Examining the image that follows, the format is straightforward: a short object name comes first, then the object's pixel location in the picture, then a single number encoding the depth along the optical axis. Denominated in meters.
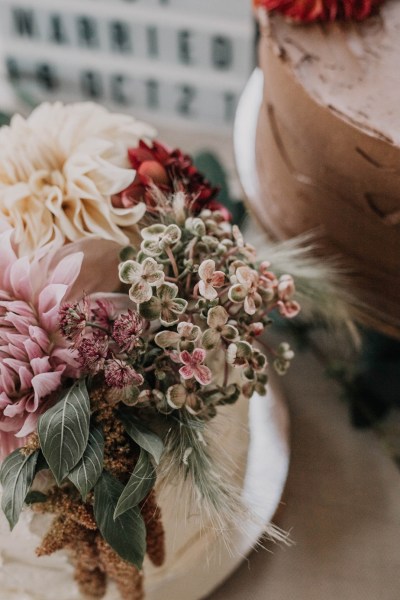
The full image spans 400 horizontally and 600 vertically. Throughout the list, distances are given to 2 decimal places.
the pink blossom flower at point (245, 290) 0.50
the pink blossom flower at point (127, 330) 0.46
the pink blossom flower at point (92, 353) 0.46
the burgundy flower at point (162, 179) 0.57
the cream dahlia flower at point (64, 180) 0.55
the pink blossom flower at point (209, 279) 0.49
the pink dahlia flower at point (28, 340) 0.47
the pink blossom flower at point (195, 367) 0.48
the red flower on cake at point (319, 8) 0.70
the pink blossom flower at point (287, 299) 0.57
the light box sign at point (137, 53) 1.19
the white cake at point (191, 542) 0.57
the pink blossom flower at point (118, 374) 0.46
